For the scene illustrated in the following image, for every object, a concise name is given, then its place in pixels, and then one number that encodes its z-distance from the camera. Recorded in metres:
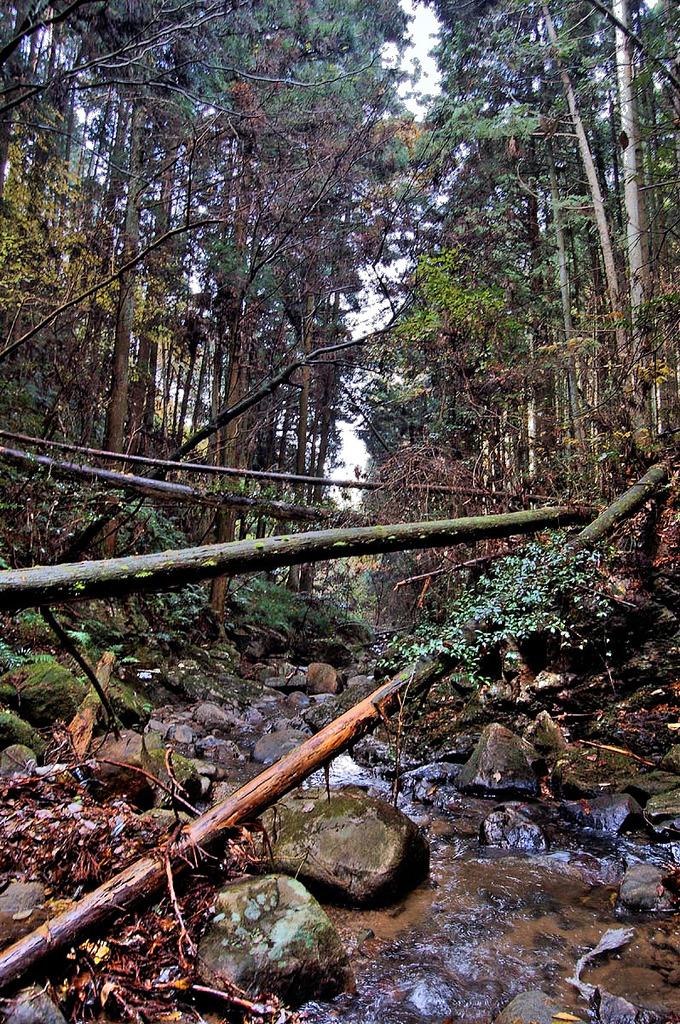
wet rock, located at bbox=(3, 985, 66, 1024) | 2.37
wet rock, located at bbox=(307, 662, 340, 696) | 11.75
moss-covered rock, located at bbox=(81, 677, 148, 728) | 6.72
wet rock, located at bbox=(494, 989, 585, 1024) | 2.77
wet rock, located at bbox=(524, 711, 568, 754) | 6.62
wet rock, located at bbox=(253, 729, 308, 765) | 7.30
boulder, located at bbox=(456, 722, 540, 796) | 6.12
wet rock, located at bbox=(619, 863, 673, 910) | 3.82
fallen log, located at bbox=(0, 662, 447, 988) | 2.64
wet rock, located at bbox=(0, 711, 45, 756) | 4.97
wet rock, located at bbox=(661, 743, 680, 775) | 5.44
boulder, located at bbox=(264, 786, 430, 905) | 4.02
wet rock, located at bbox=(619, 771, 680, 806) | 5.29
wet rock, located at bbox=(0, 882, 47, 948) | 3.09
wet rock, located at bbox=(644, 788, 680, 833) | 4.82
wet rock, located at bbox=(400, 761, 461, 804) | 6.27
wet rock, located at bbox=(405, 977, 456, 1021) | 2.99
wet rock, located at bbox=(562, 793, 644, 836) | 5.03
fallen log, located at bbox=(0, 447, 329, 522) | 5.43
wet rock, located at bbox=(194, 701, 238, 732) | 8.52
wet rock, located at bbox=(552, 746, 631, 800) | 5.70
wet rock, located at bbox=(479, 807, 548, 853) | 4.96
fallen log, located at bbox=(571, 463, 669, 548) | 5.60
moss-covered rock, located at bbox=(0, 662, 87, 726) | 5.65
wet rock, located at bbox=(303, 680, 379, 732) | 8.47
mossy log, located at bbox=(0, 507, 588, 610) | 2.16
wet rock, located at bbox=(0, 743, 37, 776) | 4.46
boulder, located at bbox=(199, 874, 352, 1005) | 2.84
